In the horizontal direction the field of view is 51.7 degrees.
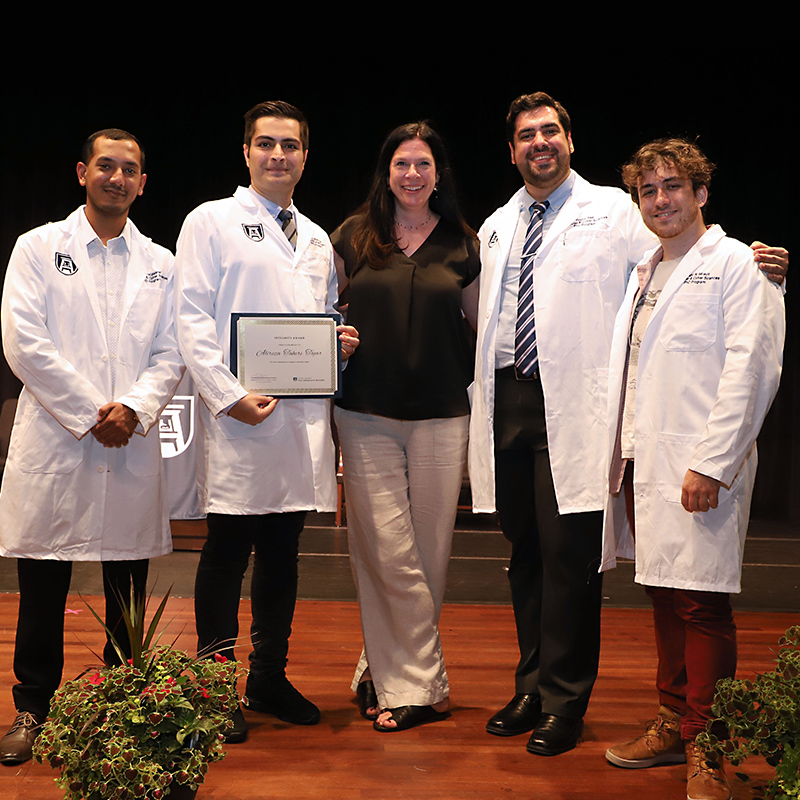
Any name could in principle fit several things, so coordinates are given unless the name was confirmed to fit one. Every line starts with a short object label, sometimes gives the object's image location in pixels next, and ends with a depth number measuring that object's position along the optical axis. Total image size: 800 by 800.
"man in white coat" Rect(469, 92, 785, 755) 2.26
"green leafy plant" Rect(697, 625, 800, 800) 1.74
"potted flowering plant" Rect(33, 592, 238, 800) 1.57
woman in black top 2.36
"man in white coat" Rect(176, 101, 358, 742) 2.27
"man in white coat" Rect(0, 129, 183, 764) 2.16
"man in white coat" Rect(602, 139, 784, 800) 1.96
